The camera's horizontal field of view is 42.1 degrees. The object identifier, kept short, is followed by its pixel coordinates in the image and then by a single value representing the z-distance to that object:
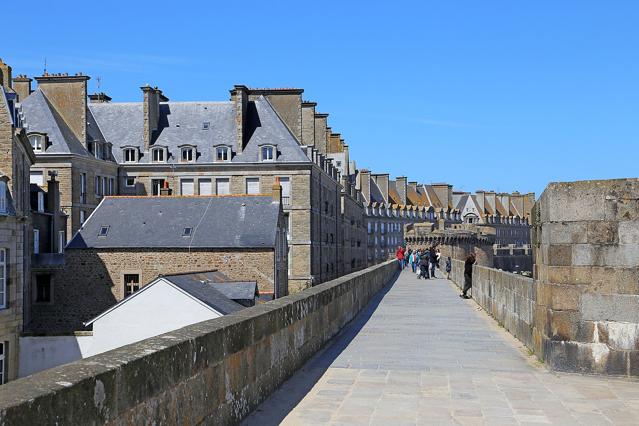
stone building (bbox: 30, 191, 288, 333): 41.16
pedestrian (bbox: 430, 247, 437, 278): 40.82
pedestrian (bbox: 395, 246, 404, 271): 56.61
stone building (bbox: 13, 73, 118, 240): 51.12
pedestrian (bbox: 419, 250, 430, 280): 38.12
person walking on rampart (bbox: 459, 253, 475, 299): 22.66
